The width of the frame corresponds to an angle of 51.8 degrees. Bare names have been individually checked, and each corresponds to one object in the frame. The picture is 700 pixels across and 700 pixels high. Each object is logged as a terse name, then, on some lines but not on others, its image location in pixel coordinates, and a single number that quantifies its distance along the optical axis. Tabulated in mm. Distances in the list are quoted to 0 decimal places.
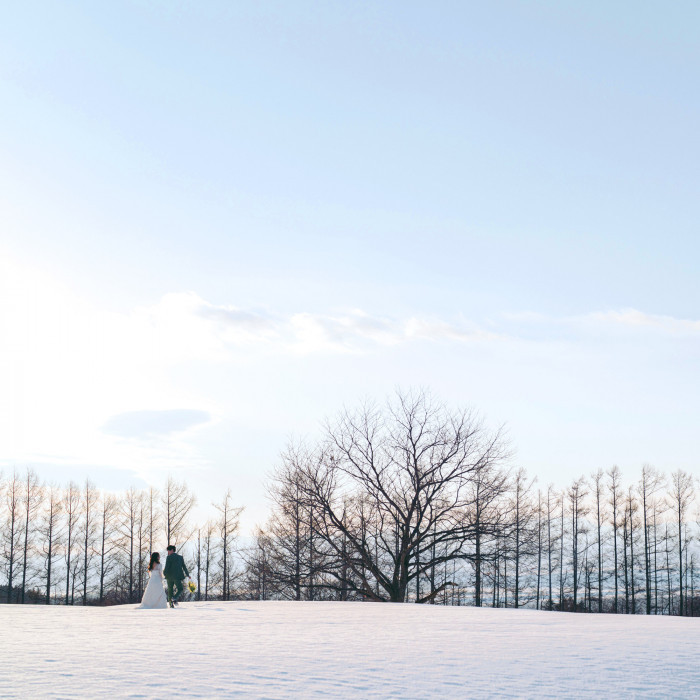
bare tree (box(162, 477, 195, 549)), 52250
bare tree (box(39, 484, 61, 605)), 48688
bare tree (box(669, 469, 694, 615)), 55594
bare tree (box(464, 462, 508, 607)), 29969
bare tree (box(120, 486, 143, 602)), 53719
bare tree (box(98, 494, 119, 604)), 53156
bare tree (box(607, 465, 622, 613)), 54062
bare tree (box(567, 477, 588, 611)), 57406
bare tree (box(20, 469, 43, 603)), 49031
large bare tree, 30781
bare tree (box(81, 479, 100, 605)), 52228
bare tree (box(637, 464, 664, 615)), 53797
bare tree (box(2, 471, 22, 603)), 49147
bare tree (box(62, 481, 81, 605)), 51469
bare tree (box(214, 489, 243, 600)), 53625
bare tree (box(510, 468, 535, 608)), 29641
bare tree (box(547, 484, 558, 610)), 54000
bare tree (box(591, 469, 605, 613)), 56031
